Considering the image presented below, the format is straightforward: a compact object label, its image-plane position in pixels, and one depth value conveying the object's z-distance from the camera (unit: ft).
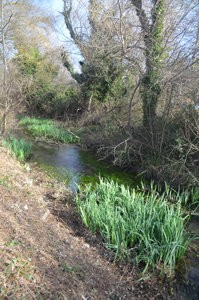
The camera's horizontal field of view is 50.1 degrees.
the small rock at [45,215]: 11.27
